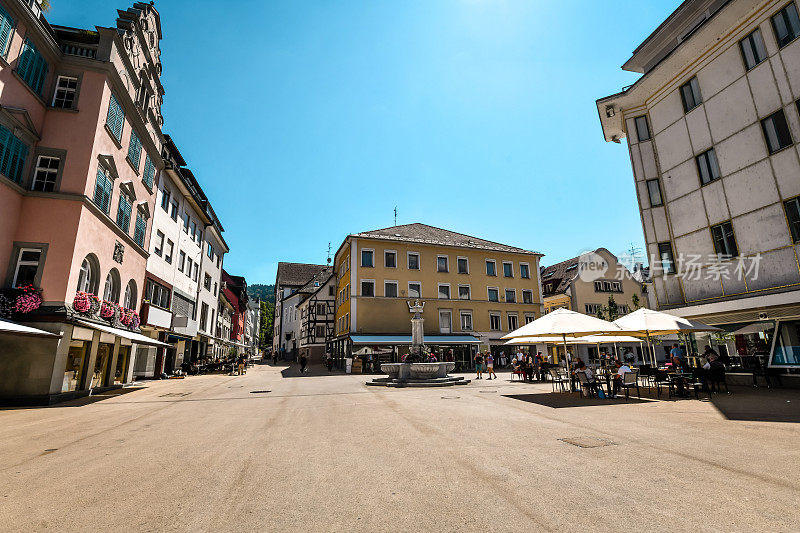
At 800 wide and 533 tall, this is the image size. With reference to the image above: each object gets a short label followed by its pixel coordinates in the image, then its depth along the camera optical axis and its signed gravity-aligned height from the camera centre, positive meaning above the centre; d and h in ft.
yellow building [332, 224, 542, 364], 105.60 +18.31
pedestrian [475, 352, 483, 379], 74.81 -2.95
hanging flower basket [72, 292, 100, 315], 43.24 +6.42
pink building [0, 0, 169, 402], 39.96 +20.62
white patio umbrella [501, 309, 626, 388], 41.78 +2.34
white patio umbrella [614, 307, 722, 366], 42.01 +2.42
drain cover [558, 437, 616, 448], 20.19 -5.26
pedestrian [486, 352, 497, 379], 75.67 -3.08
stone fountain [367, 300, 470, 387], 58.65 -3.63
